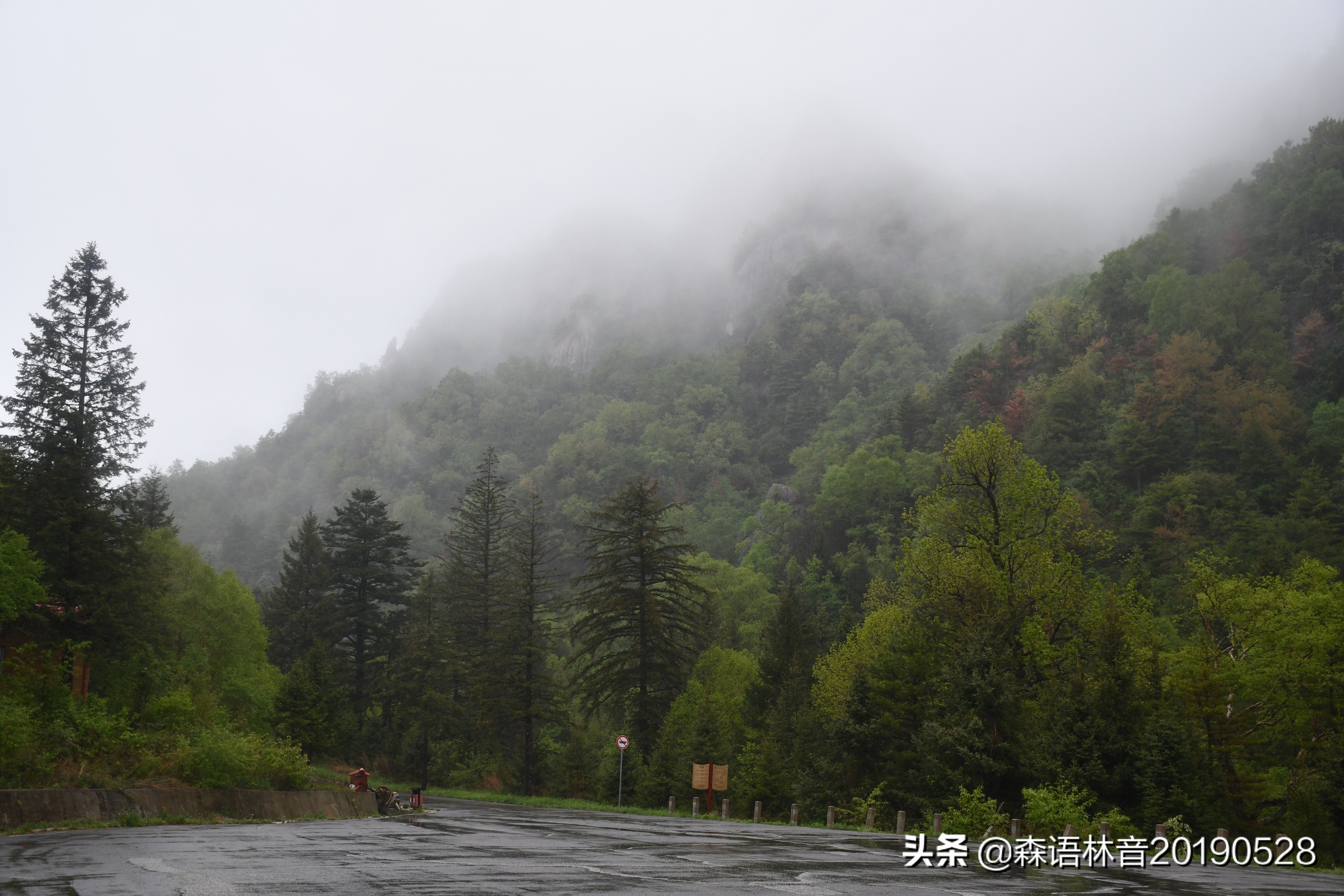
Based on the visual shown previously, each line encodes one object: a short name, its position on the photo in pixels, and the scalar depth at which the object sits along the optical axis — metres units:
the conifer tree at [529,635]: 51.22
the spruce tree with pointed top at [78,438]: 33.41
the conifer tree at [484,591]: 51.72
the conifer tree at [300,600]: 68.94
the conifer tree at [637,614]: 47.41
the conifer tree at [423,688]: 56.47
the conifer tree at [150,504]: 37.06
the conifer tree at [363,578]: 67.38
